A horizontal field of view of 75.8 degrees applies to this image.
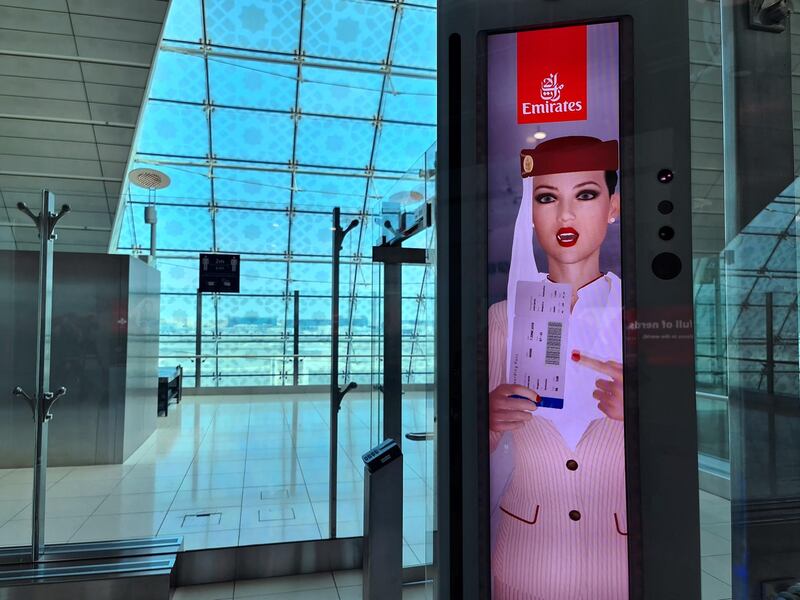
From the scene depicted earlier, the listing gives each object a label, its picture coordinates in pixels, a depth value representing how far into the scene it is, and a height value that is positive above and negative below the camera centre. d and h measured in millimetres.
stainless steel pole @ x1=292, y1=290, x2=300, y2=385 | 5906 -423
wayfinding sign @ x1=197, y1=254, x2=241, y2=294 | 4582 +371
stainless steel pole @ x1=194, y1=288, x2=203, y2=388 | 5554 -393
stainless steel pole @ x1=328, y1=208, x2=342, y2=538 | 3416 -285
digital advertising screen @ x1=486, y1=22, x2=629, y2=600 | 872 +2
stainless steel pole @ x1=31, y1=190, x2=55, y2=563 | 2816 -441
